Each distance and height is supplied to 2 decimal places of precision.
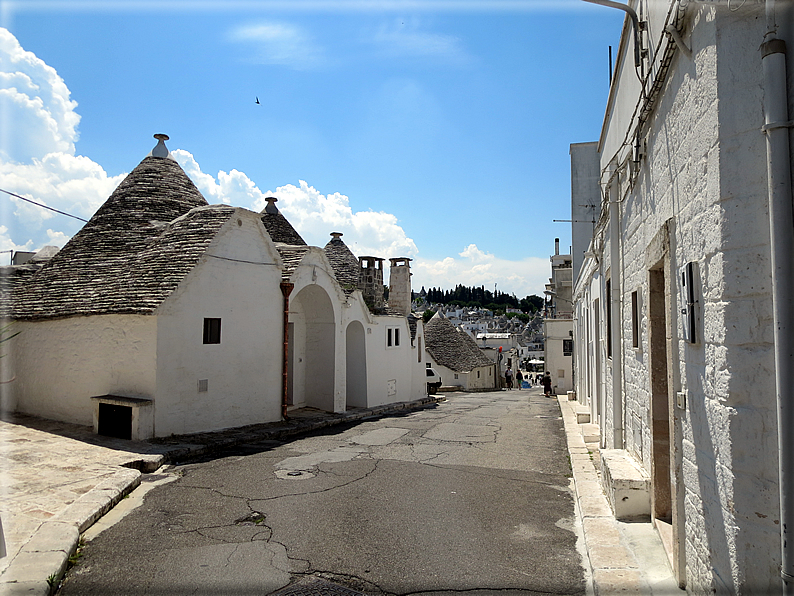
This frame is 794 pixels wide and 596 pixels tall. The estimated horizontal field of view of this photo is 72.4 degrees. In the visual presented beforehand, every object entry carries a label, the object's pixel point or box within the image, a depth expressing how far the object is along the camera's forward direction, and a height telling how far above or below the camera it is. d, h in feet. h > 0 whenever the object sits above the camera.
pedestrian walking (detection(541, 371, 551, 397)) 89.66 -8.18
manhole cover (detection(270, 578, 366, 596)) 13.71 -6.46
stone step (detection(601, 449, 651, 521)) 17.62 -5.18
